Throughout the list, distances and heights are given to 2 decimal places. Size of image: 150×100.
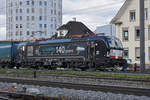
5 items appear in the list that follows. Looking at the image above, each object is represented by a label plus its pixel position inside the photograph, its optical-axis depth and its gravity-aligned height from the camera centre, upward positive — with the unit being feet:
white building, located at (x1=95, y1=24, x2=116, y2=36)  206.24 +16.20
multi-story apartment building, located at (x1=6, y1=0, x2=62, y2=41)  347.77 +39.83
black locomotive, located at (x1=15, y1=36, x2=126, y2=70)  82.38 -0.67
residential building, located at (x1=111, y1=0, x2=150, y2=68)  143.84 +12.21
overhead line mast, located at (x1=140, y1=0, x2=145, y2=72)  77.92 +3.14
